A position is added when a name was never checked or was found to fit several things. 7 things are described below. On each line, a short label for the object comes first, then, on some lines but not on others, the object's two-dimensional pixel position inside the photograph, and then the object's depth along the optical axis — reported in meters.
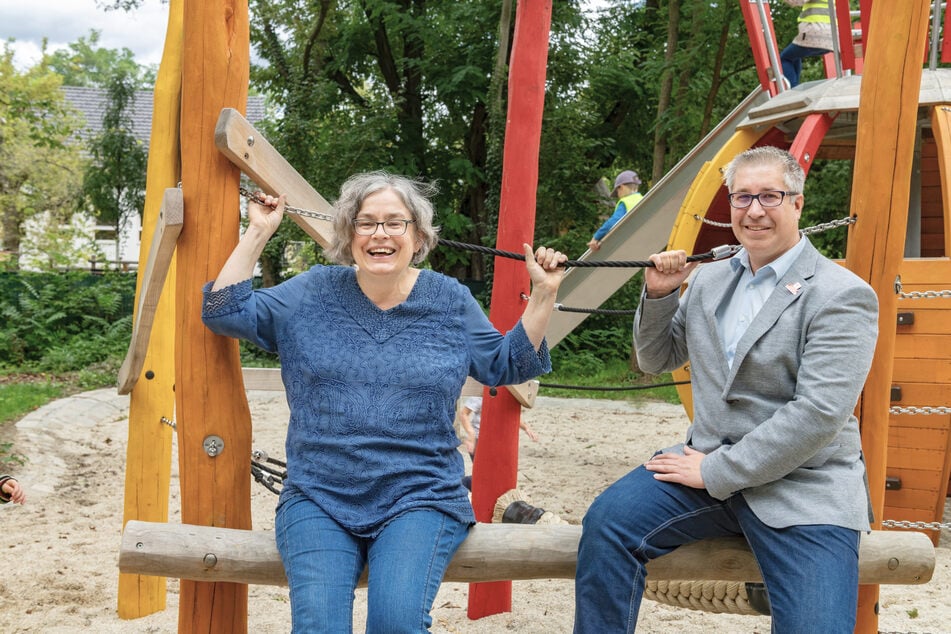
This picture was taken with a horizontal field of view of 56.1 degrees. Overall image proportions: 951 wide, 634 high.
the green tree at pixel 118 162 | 15.15
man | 2.16
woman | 2.20
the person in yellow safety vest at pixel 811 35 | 5.68
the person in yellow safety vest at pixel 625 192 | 7.64
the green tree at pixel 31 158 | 15.35
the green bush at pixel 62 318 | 11.12
